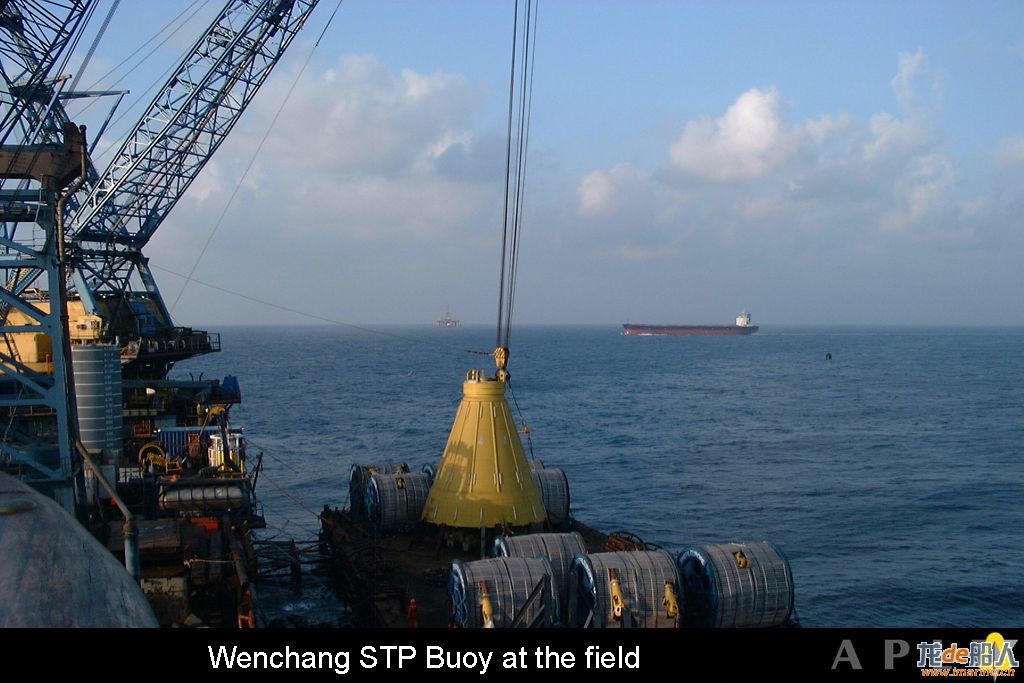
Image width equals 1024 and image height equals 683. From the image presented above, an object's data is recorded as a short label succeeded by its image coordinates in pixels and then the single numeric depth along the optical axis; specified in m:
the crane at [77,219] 21.09
